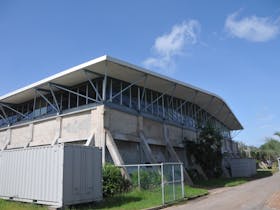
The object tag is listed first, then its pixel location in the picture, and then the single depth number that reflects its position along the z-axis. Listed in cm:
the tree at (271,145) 4311
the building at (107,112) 2230
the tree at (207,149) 3033
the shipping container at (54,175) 1302
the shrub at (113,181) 1714
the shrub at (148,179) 1887
